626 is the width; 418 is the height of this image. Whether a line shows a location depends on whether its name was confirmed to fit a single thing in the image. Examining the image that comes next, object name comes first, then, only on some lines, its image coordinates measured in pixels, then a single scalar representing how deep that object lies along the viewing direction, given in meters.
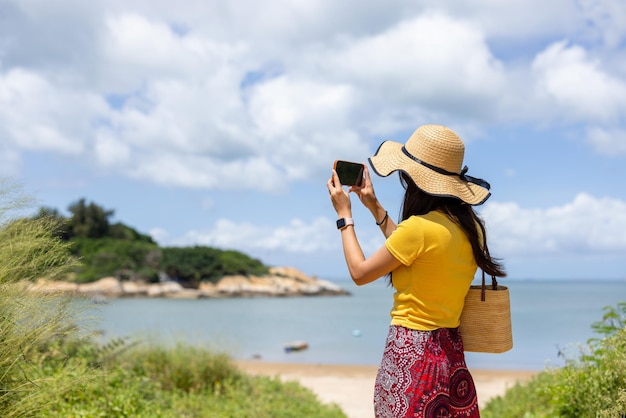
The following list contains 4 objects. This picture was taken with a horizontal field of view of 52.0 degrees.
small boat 19.28
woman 2.44
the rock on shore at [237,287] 43.47
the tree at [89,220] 45.66
